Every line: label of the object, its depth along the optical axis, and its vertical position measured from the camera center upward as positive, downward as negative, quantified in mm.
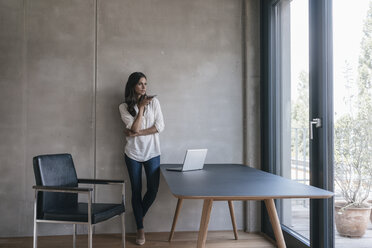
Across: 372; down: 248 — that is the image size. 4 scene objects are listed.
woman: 3869 -58
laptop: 3297 -262
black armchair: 2760 -552
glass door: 2896 +238
